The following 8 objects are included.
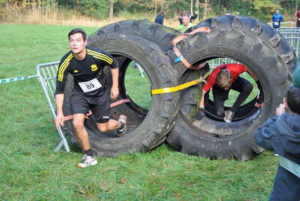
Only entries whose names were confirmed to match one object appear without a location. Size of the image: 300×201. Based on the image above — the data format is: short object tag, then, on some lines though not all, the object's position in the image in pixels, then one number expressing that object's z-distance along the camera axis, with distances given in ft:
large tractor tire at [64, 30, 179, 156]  17.44
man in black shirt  16.39
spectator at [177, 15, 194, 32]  32.31
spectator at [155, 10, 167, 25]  56.39
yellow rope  17.54
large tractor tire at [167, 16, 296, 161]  16.58
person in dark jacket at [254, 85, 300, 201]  8.67
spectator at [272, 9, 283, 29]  78.89
